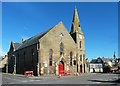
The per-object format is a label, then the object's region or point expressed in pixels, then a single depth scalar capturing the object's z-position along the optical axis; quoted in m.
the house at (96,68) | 31.87
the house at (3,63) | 34.46
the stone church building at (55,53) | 19.78
